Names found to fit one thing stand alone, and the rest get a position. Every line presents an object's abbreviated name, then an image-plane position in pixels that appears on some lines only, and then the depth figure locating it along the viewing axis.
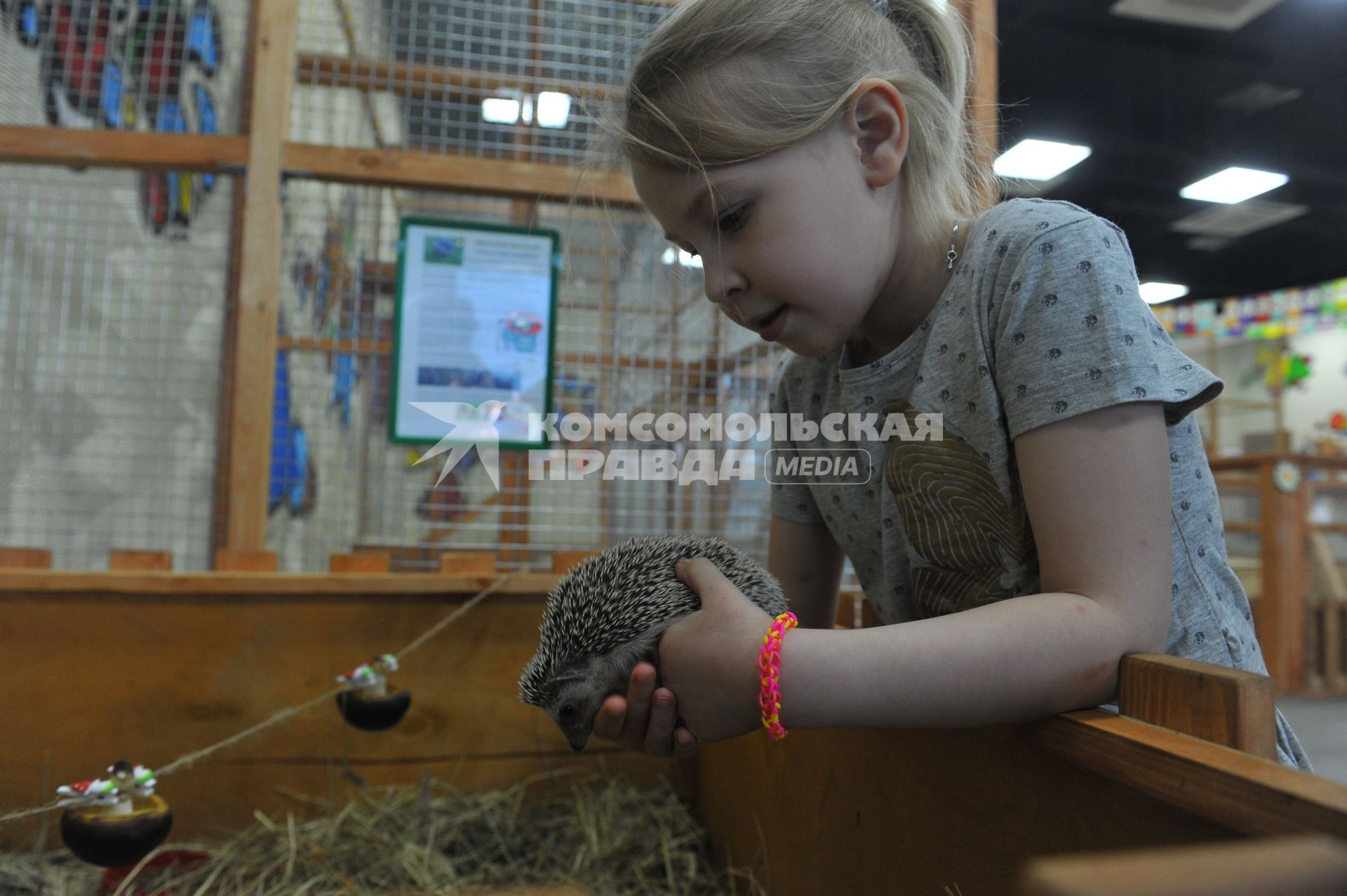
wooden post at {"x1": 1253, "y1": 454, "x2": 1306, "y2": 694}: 4.49
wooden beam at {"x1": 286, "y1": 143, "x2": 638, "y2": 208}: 1.68
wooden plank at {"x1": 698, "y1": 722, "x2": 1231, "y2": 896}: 0.59
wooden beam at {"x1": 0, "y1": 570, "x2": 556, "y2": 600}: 1.36
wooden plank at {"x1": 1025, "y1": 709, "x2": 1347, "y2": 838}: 0.41
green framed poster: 1.75
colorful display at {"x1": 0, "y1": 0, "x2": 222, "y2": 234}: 2.20
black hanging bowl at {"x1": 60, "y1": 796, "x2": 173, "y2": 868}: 0.97
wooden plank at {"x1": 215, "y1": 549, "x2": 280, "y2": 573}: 1.52
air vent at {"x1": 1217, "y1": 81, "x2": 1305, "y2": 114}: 5.95
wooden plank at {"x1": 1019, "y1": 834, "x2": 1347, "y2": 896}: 0.24
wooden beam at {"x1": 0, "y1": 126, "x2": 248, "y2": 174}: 1.63
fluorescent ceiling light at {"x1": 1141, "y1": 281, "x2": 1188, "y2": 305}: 10.30
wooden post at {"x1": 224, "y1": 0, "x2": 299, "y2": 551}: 1.62
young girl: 0.64
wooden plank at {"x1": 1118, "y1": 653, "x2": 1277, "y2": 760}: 0.52
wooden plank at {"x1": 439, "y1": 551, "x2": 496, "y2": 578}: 1.54
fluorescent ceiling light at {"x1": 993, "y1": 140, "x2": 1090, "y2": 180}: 6.78
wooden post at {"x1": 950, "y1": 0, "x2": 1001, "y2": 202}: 1.44
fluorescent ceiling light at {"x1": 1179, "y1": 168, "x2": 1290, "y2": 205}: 7.40
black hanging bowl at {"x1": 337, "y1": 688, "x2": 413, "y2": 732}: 1.26
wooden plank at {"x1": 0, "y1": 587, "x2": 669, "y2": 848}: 1.37
